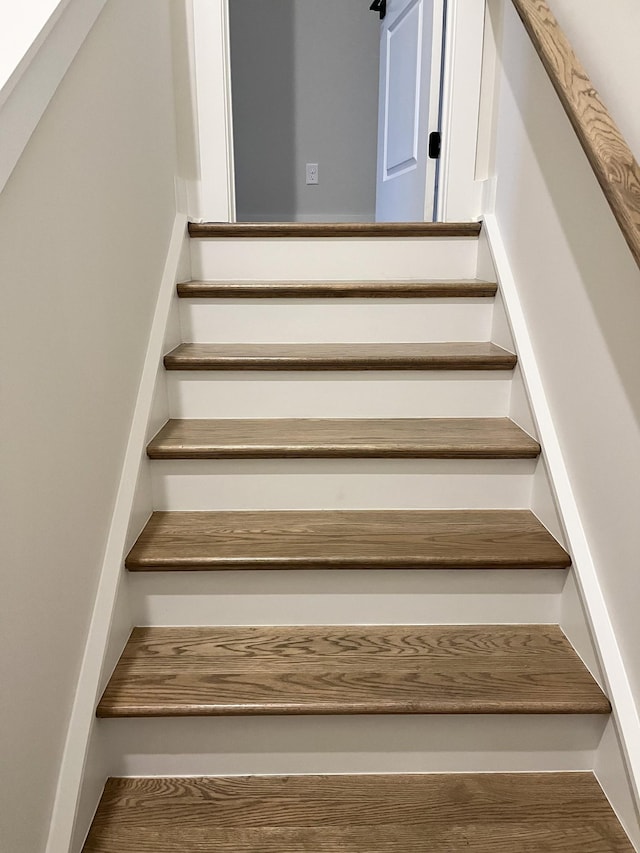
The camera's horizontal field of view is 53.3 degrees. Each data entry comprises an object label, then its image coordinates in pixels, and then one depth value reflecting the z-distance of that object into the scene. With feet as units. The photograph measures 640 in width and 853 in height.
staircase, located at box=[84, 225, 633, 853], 3.76
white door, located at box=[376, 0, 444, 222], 7.36
